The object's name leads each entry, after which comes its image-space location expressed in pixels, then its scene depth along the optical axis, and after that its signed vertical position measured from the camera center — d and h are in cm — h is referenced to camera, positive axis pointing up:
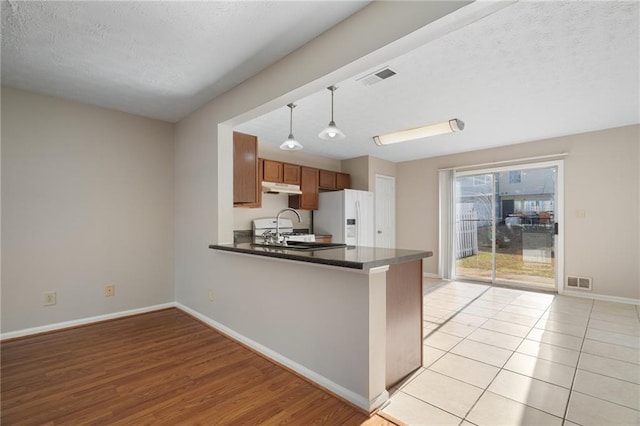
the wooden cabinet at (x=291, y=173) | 469 +65
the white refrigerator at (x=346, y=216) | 500 -5
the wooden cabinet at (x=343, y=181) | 564 +64
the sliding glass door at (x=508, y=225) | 472 -20
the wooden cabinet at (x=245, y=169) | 330 +51
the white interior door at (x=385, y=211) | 589 +5
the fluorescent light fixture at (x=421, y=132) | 365 +109
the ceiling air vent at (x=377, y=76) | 245 +118
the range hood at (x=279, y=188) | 424 +38
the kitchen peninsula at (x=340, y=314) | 178 -72
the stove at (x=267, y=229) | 447 -26
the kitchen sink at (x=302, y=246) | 254 -30
